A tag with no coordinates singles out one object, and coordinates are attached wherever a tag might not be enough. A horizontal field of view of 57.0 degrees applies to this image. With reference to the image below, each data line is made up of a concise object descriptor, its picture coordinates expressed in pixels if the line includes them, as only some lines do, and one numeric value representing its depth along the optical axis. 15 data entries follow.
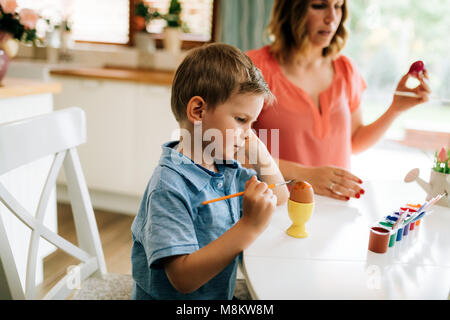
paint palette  0.76
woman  1.33
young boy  0.71
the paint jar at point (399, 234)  0.80
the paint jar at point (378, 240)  0.76
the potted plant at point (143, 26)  3.16
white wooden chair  0.79
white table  0.64
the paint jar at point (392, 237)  0.77
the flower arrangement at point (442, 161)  1.03
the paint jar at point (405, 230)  0.82
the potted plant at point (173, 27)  3.09
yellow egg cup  0.80
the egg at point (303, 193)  0.81
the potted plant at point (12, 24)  1.78
